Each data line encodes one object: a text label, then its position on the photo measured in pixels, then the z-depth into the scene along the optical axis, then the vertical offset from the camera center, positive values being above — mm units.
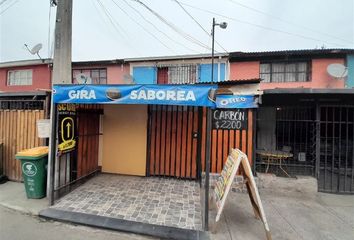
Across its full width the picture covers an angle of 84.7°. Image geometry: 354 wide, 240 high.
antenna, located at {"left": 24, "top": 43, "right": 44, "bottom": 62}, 11203 +4091
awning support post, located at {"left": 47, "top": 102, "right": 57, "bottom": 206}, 4203 -578
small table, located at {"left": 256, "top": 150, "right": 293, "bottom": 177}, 5672 -963
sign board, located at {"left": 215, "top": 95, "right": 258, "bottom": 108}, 5012 +587
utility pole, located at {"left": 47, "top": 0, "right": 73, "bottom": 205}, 4430 +1780
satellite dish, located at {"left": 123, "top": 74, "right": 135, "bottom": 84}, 10578 +2355
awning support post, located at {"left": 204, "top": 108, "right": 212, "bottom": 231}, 3449 -830
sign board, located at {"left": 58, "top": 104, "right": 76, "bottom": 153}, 4395 -171
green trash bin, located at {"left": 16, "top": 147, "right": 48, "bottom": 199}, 4336 -1171
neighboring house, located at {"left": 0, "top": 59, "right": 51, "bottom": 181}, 5465 -83
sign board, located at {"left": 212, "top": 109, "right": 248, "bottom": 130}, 5180 +120
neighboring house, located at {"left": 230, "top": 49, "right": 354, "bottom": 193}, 5285 +697
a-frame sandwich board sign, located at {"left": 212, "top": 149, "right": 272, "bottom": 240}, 3194 -1048
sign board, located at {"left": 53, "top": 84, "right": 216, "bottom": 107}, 3535 +530
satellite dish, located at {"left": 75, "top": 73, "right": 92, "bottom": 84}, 7512 +1624
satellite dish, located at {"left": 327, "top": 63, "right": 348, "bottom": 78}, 8219 +2368
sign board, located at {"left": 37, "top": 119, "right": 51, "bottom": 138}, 4488 -203
